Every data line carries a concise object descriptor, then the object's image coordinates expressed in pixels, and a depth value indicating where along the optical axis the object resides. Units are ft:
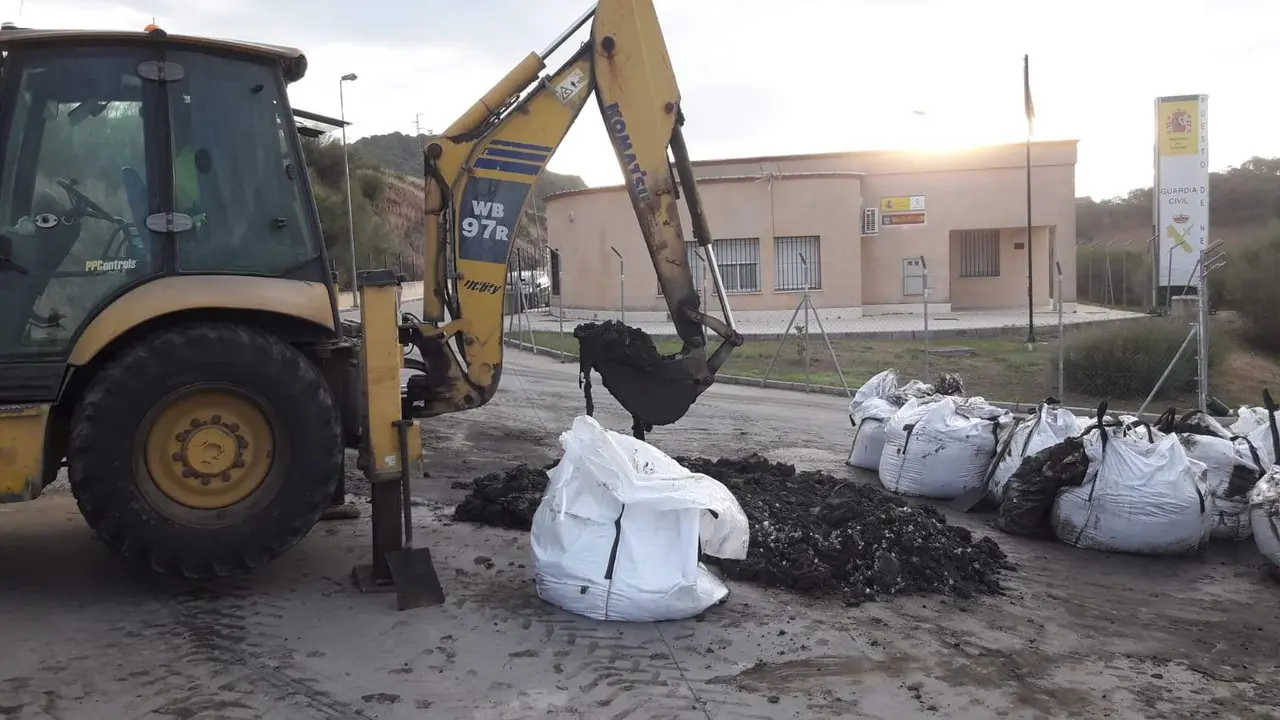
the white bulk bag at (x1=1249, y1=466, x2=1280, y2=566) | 19.53
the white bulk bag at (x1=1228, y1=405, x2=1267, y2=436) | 24.40
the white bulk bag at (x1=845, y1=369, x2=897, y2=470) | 29.58
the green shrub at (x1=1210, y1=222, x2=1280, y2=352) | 63.67
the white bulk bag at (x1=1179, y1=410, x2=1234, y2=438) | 24.20
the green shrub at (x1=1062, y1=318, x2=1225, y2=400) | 46.52
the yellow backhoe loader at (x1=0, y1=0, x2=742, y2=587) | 15.47
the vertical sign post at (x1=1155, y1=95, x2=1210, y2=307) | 87.15
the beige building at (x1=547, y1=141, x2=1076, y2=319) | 96.58
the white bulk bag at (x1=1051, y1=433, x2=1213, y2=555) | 20.90
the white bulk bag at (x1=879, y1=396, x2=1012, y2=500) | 25.35
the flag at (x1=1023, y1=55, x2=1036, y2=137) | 75.36
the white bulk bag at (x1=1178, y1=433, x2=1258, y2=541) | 22.20
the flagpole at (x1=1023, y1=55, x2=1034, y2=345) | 75.36
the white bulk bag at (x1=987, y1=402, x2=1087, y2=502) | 23.73
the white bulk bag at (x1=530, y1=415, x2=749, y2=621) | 15.75
